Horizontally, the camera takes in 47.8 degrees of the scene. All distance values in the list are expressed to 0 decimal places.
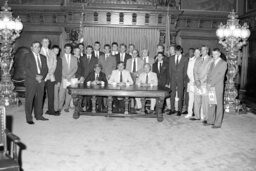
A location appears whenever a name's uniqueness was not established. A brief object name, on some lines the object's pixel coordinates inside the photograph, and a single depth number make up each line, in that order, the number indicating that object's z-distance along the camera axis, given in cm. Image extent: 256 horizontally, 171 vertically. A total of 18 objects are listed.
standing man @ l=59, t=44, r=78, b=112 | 730
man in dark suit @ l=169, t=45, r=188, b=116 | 733
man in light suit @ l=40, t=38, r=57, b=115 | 693
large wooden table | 639
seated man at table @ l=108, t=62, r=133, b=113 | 729
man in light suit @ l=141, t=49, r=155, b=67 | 802
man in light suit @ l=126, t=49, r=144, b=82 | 787
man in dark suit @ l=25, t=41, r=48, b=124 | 615
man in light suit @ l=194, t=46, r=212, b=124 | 664
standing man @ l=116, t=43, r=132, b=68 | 819
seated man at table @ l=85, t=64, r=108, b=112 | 725
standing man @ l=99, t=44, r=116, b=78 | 792
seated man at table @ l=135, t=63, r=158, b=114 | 720
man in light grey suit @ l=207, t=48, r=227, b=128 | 611
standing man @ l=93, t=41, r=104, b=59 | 809
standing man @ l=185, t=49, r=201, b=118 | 707
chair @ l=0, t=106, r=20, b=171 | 277
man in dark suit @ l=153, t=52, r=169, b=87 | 751
